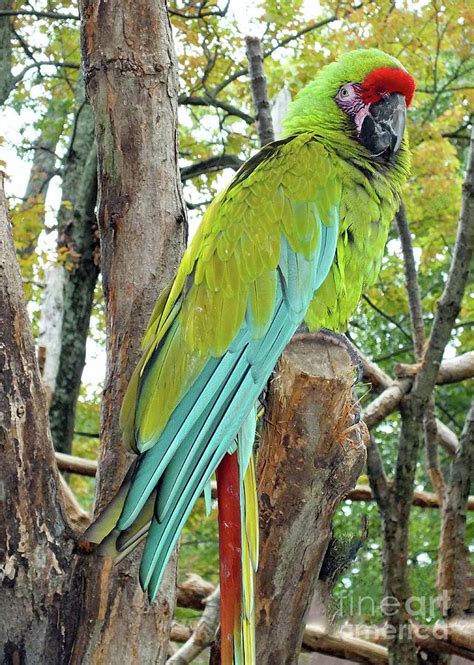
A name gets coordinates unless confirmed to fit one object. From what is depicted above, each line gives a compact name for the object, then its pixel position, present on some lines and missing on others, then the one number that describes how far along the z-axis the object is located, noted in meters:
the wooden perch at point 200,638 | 2.52
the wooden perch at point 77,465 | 3.21
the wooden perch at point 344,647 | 2.68
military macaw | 1.30
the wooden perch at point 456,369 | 3.29
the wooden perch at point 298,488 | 1.32
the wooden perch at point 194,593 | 3.14
